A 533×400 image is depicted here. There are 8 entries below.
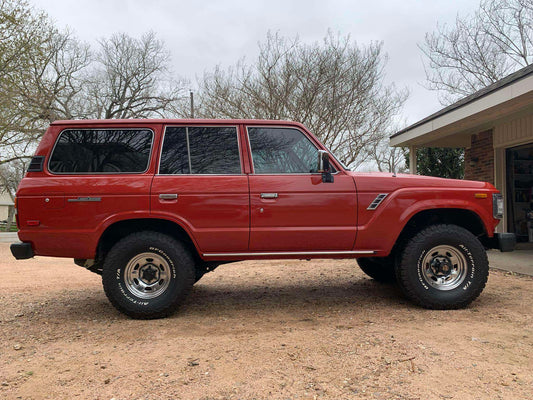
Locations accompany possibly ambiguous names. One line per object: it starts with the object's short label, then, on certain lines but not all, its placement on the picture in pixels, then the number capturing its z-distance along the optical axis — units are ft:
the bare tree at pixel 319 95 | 41.42
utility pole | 52.21
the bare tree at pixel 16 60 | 42.32
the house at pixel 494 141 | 25.22
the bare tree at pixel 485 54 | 59.67
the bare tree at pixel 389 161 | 96.95
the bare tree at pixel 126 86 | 70.69
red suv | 12.37
